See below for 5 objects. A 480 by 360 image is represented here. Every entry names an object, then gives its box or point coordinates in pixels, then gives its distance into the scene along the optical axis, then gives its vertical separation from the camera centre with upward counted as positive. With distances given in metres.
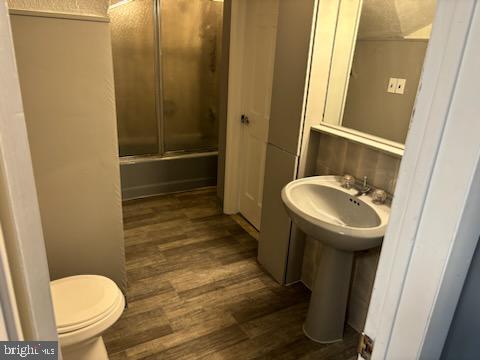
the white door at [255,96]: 2.67 -0.25
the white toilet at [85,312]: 1.51 -1.08
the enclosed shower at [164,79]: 3.33 -0.19
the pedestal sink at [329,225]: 1.63 -0.74
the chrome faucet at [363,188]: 1.85 -0.59
